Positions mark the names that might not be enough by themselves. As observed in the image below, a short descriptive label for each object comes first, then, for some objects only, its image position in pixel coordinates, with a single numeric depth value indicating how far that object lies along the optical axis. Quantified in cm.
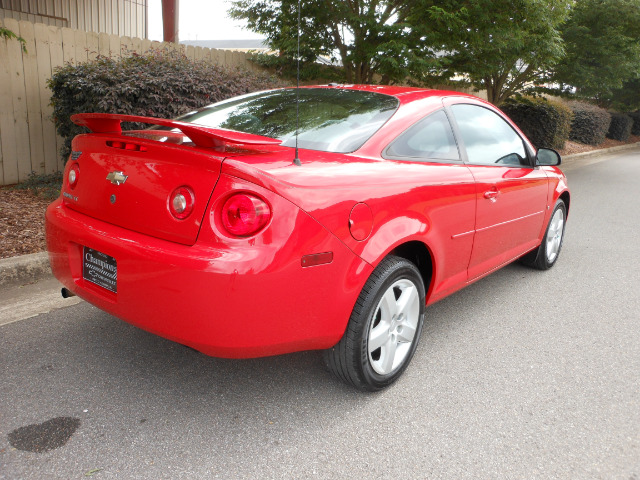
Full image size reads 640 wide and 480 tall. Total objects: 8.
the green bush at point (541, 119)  1570
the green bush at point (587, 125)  1948
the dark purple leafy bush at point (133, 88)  574
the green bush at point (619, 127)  2294
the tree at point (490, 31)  840
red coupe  218
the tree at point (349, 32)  871
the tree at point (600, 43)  1367
